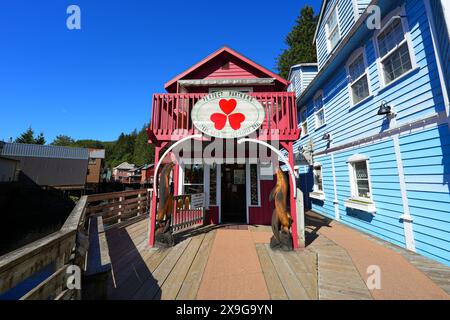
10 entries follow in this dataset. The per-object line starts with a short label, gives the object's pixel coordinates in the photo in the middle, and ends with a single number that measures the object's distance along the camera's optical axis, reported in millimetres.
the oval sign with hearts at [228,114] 3977
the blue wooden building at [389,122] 3258
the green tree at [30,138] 37125
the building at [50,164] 20666
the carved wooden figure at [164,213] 3946
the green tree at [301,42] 16125
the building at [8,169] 15664
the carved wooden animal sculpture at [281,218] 3758
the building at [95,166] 27391
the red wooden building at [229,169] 6098
